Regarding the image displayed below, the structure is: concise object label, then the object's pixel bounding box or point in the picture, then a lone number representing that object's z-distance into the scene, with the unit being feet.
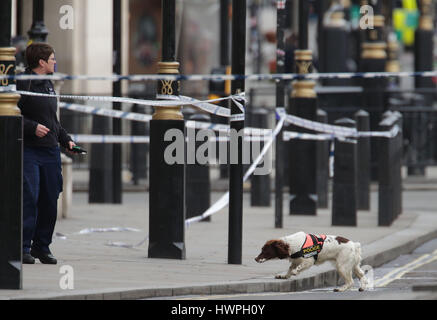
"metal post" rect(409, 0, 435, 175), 90.56
